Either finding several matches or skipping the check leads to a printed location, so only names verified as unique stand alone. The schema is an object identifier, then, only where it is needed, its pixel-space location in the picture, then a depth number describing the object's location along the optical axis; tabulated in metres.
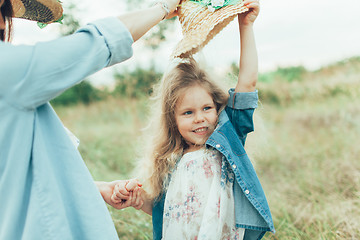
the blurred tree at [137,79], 7.62
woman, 1.05
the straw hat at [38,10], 1.51
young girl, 1.77
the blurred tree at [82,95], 10.57
